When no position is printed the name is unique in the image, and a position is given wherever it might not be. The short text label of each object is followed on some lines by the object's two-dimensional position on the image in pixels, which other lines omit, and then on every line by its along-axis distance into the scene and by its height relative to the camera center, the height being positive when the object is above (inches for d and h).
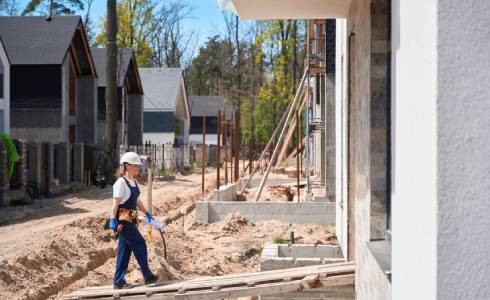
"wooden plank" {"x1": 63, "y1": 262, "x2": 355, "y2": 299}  279.7 -62.3
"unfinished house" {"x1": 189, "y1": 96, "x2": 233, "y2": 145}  2598.4 +108.4
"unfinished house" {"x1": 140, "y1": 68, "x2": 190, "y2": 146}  1935.3 +116.0
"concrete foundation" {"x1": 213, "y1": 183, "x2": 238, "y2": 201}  618.5 -52.8
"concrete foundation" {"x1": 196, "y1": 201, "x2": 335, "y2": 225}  538.3 -59.5
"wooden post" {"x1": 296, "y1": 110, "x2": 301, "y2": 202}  668.4 +13.3
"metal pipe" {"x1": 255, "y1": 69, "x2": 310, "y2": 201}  631.8 +15.0
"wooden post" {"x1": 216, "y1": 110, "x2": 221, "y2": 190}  673.1 -1.7
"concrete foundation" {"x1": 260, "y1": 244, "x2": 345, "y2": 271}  360.4 -64.8
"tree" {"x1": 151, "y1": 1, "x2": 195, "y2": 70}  2268.8 +342.1
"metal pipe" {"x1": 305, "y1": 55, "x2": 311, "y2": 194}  656.4 +12.9
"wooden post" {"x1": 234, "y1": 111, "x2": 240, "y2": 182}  765.9 -1.3
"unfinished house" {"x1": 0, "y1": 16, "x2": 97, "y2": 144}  1206.3 +129.5
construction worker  299.3 -36.6
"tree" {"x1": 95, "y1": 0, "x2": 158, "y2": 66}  1960.1 +356.5
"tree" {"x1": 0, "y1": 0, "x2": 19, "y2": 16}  2009.1 +418.9
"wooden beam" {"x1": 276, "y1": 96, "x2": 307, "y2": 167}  793.7 +6.4
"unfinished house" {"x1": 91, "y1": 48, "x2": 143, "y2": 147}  1524.4 +106.7
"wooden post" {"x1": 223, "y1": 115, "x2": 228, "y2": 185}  795.2 +11.2
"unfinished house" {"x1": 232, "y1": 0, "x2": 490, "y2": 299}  107.0 -2.3
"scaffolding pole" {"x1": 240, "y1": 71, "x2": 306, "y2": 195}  721.0 +58.4
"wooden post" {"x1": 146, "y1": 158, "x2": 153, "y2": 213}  496.2 -34.1
